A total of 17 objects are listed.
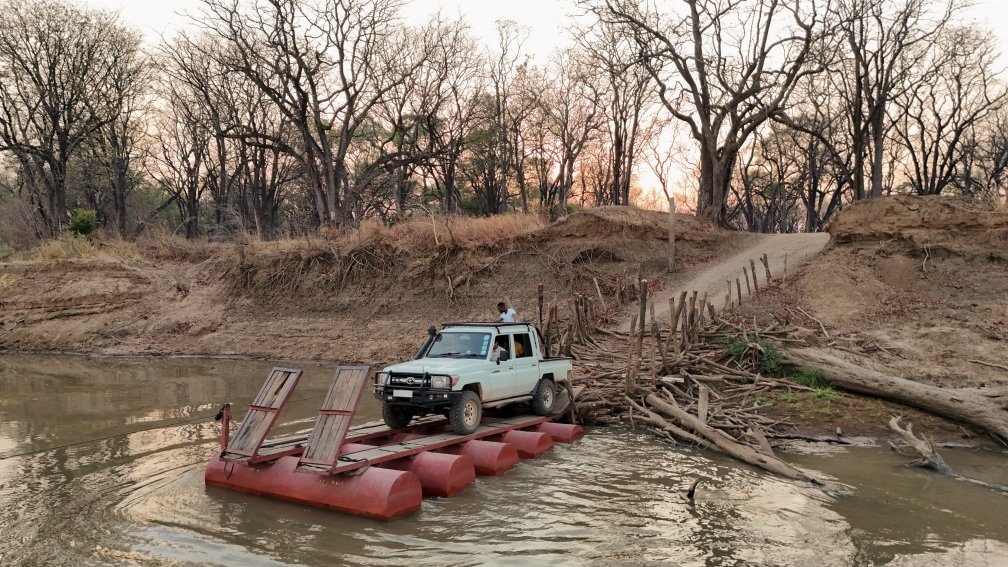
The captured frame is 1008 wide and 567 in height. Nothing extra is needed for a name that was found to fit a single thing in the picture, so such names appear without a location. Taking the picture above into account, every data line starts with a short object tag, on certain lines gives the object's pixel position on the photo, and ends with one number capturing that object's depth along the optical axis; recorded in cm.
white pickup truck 961
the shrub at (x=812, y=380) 1323
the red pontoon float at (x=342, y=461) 735
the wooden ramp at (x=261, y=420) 786
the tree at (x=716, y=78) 2839
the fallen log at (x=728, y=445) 897
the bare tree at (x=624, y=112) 4000
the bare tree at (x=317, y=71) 3061
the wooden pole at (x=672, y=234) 2448
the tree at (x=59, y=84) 3139
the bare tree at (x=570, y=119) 4201
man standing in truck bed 1296
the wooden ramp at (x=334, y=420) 748
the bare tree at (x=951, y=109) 3275
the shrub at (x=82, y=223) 3306
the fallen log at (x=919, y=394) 1123
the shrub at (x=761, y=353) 1391
